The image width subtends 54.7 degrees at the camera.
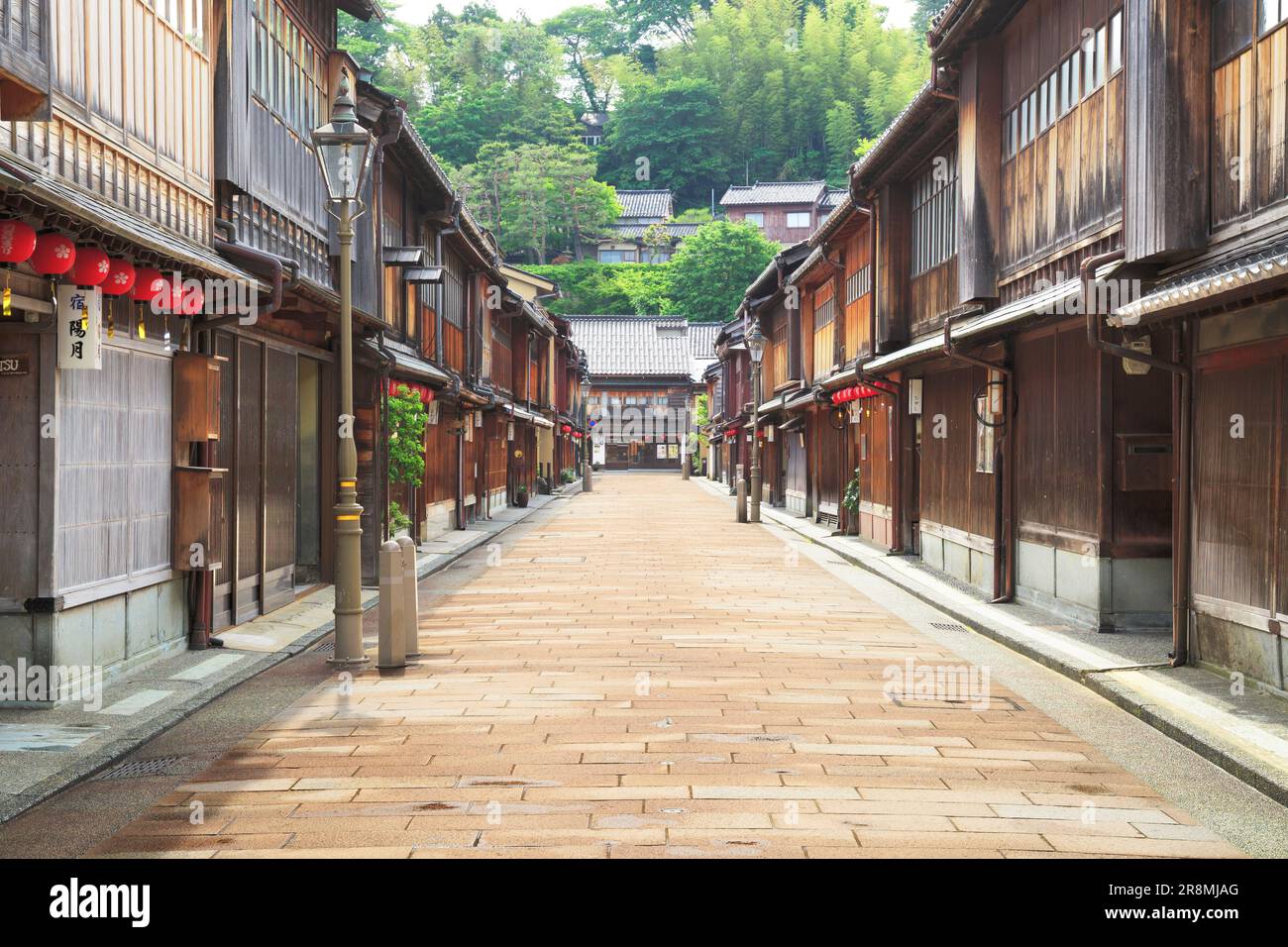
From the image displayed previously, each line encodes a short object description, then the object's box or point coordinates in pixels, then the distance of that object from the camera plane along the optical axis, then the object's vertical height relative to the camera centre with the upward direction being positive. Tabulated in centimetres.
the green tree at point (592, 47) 10500 +3556
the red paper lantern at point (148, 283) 1020 +149
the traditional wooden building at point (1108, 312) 1029 +156
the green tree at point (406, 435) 2230 +54
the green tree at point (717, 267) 8588 +1406
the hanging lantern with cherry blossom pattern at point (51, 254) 852 +145
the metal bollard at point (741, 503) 3547 -112
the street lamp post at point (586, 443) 5925 +113
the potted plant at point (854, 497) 2883 -78
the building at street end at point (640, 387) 9256 +582
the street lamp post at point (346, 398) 1169 +63
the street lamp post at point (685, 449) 8280 +112
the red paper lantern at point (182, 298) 1080 +150
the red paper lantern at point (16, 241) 792 +143
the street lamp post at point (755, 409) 3562 +157
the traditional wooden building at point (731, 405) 5747 +304
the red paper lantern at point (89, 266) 909 +146
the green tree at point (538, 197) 8156 +1826
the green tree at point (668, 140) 9569 +2572
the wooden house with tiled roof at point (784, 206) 9225 +1914
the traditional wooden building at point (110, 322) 902 +121
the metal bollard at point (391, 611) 1148 -137
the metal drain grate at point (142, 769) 781 -194
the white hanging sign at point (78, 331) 966 +105
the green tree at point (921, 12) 9676 +3575
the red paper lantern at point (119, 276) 954 +145
